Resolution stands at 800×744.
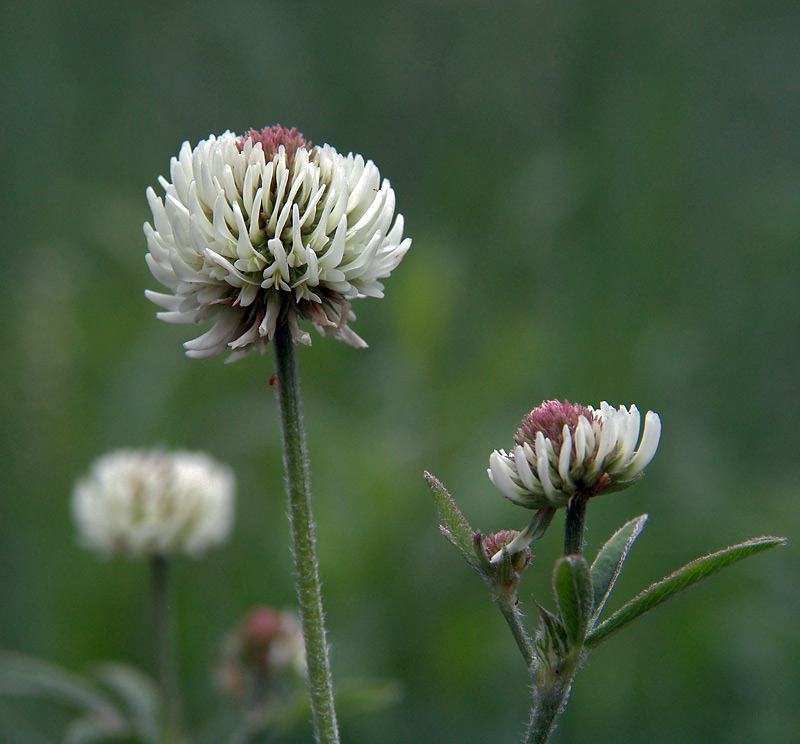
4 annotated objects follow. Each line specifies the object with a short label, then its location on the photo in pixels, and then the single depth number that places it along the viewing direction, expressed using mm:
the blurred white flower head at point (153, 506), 531
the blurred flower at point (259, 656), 517
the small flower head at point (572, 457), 447
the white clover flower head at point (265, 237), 454
